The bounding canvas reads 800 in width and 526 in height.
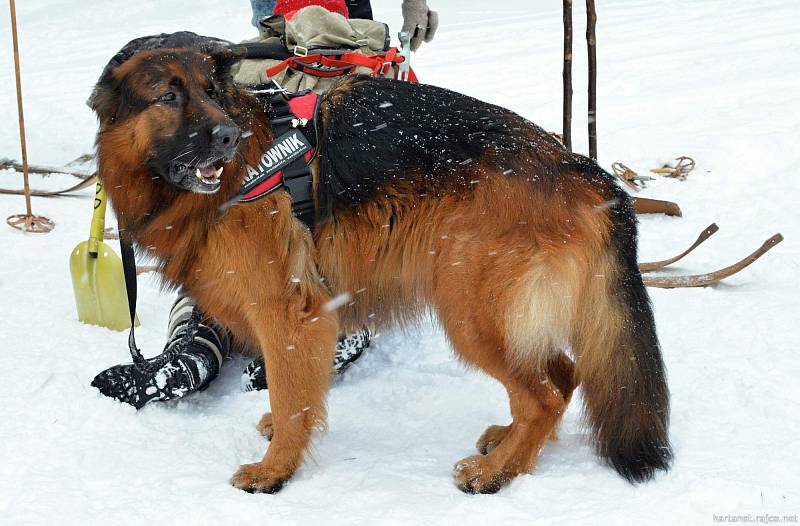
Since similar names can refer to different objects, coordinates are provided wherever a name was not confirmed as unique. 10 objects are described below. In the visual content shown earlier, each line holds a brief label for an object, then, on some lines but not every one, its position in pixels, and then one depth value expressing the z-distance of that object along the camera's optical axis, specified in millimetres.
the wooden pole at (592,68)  5684
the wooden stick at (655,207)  5527
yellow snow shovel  4164
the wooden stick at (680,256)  4652
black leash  3227
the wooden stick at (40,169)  6910
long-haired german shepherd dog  2785
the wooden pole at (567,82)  5555
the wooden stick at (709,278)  4398
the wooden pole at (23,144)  5449
